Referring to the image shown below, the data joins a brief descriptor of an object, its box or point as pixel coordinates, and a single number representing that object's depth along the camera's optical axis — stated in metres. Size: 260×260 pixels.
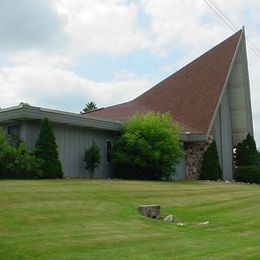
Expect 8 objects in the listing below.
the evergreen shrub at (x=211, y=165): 31.48
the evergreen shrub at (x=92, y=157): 24.08
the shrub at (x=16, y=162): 20.00
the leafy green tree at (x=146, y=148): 25.11
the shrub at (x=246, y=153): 36.03
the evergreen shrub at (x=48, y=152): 20.95
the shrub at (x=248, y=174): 32.56
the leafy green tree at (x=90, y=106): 66.02
